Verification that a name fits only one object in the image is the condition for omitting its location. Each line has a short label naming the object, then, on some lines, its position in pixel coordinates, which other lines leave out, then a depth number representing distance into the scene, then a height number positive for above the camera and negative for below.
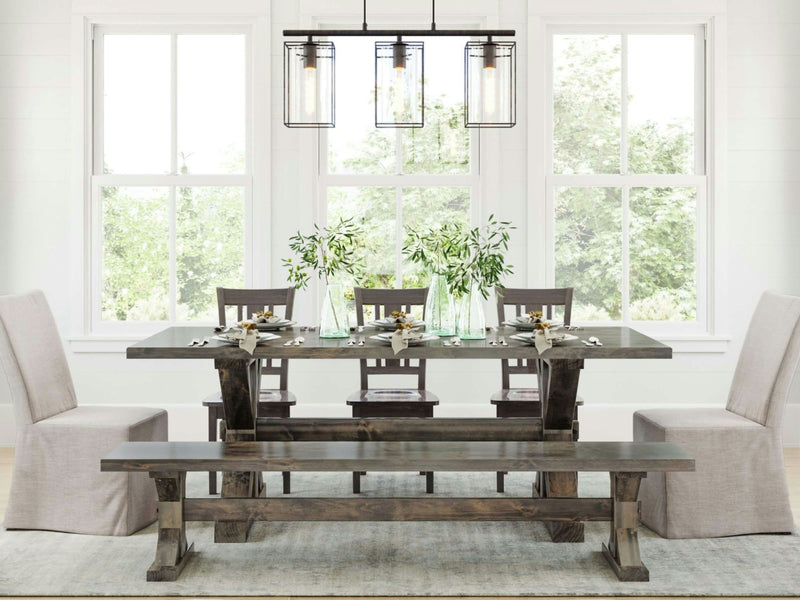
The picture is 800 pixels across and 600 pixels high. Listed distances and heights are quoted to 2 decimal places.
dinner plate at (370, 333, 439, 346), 3.55 -0.18
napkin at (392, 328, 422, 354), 3.48 -0.17
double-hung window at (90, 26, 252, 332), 5.50 +0.75
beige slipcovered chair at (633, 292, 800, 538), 3.65 -0.70
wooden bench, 3.17 -0.62
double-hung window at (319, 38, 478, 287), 5.52 +0.77
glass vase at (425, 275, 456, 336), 3.84 -0.07
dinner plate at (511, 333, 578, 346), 3.61 -0.18
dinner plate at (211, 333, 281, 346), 3.63 -0.18
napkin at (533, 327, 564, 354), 3.50 -0.17
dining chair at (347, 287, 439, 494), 4.30 -0.49
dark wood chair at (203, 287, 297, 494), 4.40 -0.07
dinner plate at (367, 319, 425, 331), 3.97 -0.14
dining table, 3.48 -0.24
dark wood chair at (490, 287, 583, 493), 4.35 -0.13
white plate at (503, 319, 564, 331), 4.02 -0.14
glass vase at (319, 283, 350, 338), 3.81 -0.09
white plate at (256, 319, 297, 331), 4.03 -0.14
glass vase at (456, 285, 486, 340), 3.76 -0.12
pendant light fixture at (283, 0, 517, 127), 3.38 +0.78
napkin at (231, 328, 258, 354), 3.52 -0.18
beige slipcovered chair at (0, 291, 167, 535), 3.71 -0.70
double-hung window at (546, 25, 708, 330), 5.51 +0.74
